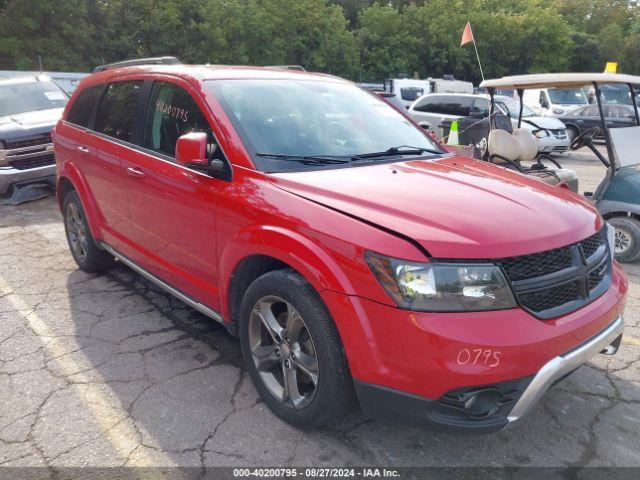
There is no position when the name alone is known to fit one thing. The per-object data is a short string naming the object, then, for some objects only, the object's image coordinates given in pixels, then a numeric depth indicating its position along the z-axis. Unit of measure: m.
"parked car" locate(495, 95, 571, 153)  14.02
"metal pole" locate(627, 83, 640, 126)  5.58
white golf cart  5.37
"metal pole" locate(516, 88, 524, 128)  6.47
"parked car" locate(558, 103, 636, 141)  15.05
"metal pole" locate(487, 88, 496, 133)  6.36
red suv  2.13
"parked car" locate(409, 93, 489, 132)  13.77
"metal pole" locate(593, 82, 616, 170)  5.57
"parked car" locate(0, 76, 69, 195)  7.55
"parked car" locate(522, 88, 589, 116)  18.50
